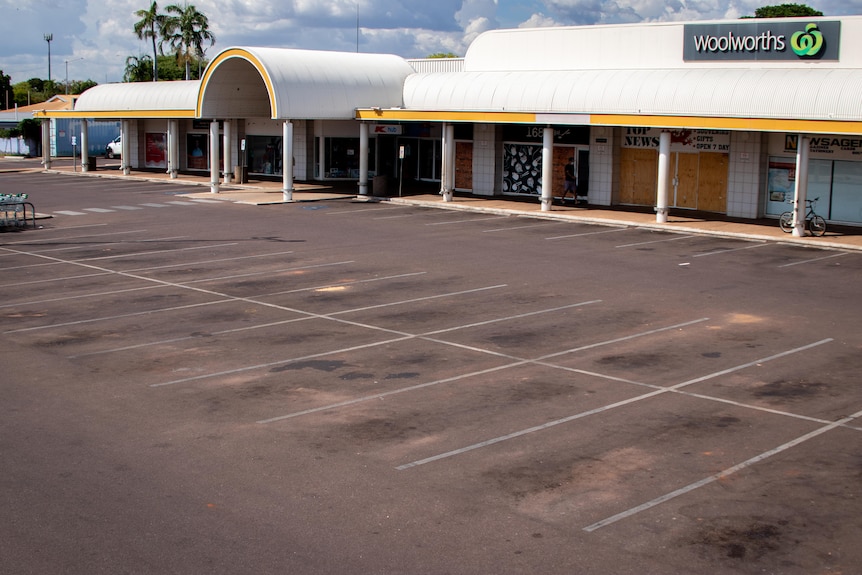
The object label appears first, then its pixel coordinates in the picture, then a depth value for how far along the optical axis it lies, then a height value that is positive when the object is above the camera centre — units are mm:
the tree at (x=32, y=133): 78812 +1464
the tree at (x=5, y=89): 124356 +7819
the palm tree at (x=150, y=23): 85450 +11131
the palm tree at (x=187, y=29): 85875 +10778
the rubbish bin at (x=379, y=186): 39688 -1187
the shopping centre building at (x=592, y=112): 29422 +1585
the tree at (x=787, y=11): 93812 +14459
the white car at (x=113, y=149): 70531 +249
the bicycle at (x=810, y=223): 28062 -1712
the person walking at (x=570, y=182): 36219 -837
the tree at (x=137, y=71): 100438 +8323
